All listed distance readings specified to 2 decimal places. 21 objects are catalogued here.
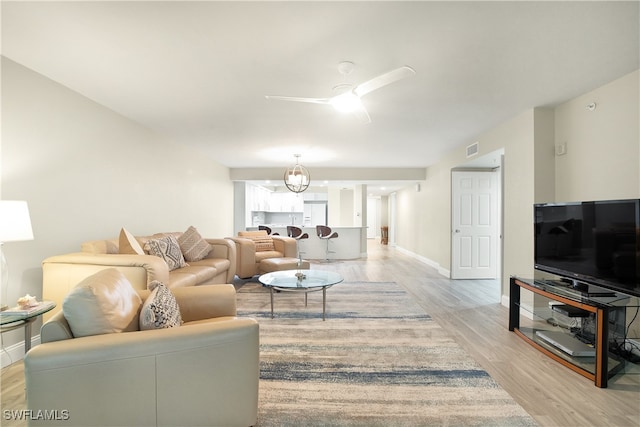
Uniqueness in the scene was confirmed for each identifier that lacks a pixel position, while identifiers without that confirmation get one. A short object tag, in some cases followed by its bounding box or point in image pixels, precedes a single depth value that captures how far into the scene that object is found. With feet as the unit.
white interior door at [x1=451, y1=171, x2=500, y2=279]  18.38
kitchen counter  27.68
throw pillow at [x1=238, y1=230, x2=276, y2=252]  19.08
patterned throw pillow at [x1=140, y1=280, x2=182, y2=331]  5.10
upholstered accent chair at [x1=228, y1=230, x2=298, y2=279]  16.96
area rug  5.83
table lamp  6.33
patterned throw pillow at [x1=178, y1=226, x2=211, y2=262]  14.10
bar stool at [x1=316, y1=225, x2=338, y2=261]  25.39
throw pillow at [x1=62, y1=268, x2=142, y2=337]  4.53
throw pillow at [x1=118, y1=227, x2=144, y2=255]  9.93
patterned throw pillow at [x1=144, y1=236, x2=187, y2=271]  11.72
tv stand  6.92
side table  6.07
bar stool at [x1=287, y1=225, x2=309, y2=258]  25.18
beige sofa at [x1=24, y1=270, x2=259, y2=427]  4.19
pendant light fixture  18.63
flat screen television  7.27
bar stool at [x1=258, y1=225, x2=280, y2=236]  24.75
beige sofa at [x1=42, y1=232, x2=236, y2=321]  8.27
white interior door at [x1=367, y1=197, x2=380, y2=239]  46.14
